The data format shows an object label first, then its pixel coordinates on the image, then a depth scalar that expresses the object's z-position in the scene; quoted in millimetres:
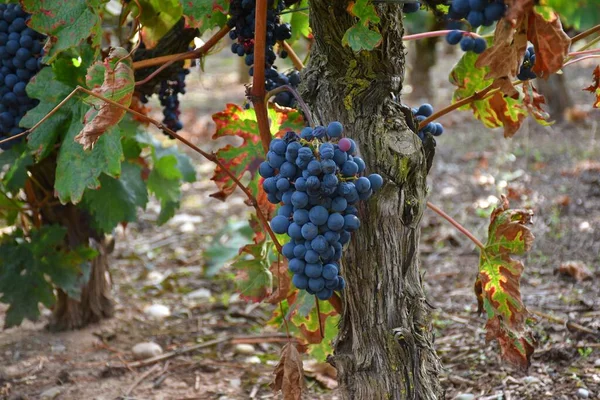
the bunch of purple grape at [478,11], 1487
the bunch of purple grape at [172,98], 1902
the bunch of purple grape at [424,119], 1707
